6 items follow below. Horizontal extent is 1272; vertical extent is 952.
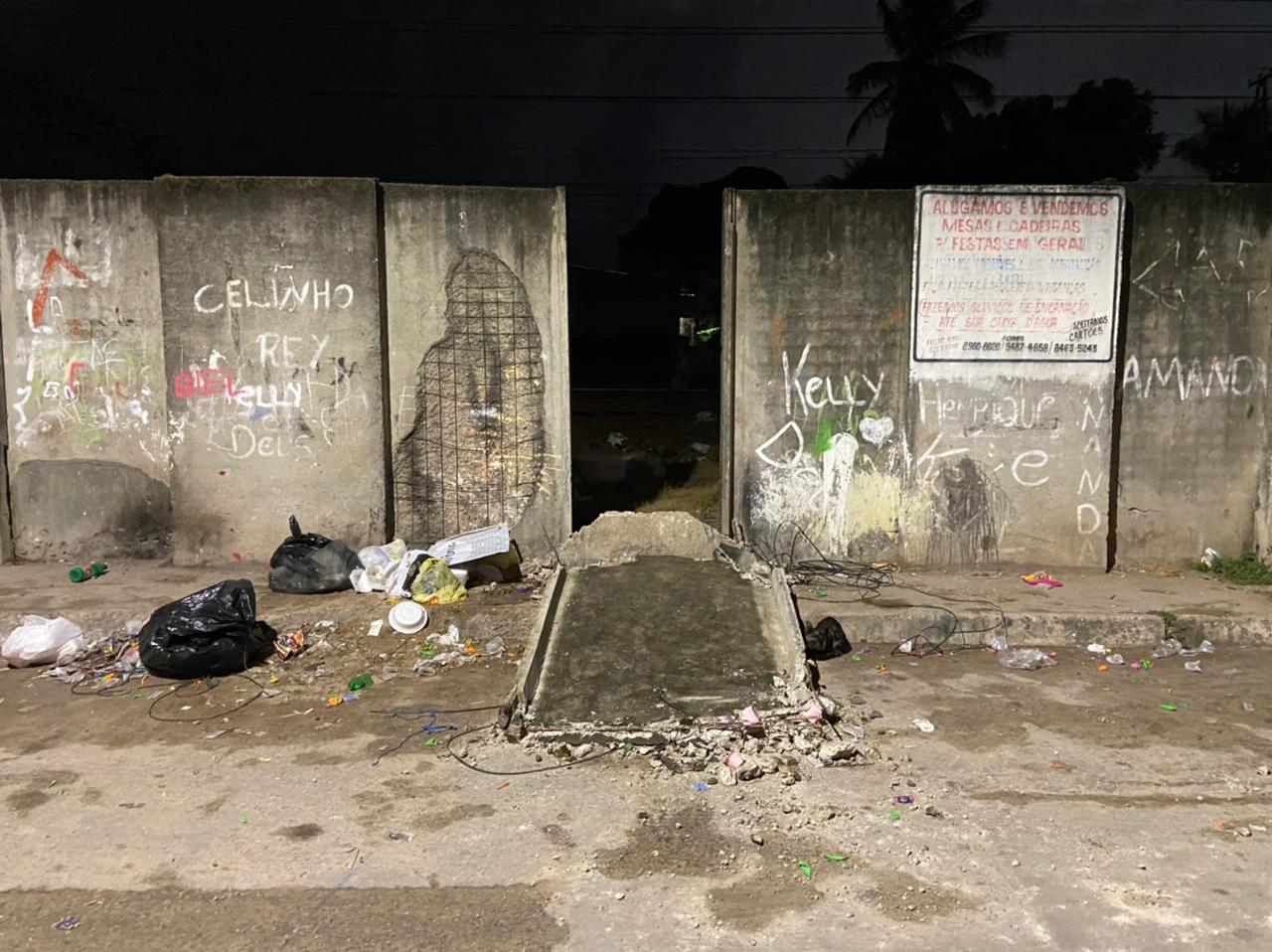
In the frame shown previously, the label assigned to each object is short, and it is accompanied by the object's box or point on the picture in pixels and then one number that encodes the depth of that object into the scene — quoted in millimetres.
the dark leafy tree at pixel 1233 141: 25375
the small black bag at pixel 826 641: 6027
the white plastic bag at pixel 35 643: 5828
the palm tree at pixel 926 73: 25922
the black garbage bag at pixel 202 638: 5547
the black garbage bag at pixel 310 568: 6781
